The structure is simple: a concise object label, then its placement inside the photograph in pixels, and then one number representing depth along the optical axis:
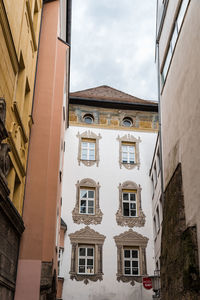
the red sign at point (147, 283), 16.76
